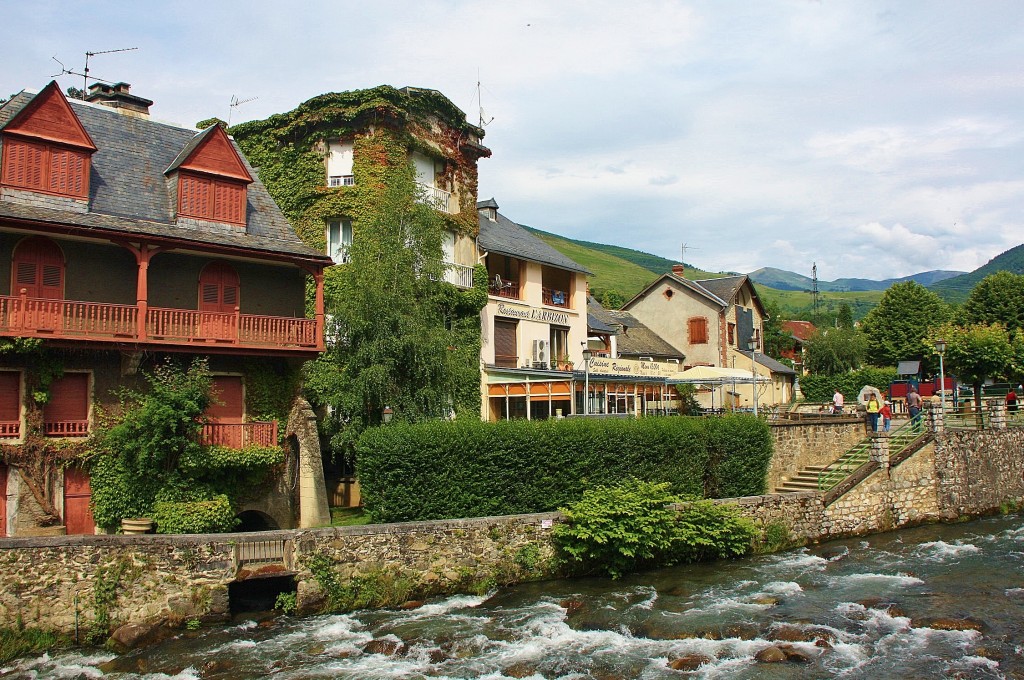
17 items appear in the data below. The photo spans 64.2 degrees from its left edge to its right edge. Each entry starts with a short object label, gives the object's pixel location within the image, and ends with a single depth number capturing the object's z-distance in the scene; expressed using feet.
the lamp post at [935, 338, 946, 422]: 115.03
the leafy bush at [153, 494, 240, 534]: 61.26
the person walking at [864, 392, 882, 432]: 104.01
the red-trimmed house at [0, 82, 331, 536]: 61.67
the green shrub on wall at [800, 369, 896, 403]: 181.47
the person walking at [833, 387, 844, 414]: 122.50
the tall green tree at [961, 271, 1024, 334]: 188.85
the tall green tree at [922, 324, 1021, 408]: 144.46
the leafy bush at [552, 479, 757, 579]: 65.82
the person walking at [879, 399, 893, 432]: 103.40
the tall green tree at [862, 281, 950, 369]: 193.77
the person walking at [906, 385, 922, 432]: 103.55
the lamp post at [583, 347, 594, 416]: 92.24
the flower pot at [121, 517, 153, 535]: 60.95
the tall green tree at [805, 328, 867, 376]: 210.59
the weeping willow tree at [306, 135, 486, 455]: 76.59
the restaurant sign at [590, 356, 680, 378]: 101.19
